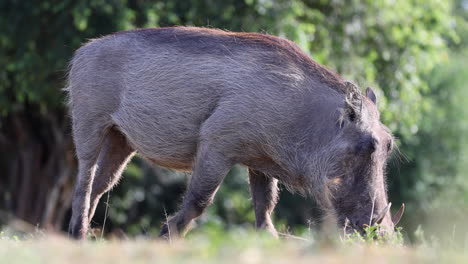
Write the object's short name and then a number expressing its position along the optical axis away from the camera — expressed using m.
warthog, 10.84
